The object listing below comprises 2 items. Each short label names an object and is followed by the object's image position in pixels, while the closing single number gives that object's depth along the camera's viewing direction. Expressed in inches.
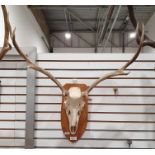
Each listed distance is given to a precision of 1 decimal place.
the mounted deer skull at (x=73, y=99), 91.5
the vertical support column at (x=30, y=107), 110.3
